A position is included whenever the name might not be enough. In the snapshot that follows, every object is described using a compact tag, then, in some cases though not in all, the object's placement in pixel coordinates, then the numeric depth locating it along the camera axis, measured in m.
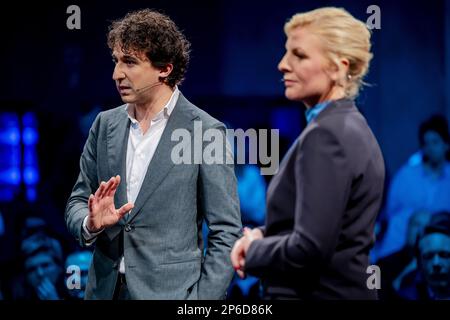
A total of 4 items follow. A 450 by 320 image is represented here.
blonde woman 2.99
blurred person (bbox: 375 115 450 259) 7.69
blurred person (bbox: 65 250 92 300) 7.41
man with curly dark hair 4.11
